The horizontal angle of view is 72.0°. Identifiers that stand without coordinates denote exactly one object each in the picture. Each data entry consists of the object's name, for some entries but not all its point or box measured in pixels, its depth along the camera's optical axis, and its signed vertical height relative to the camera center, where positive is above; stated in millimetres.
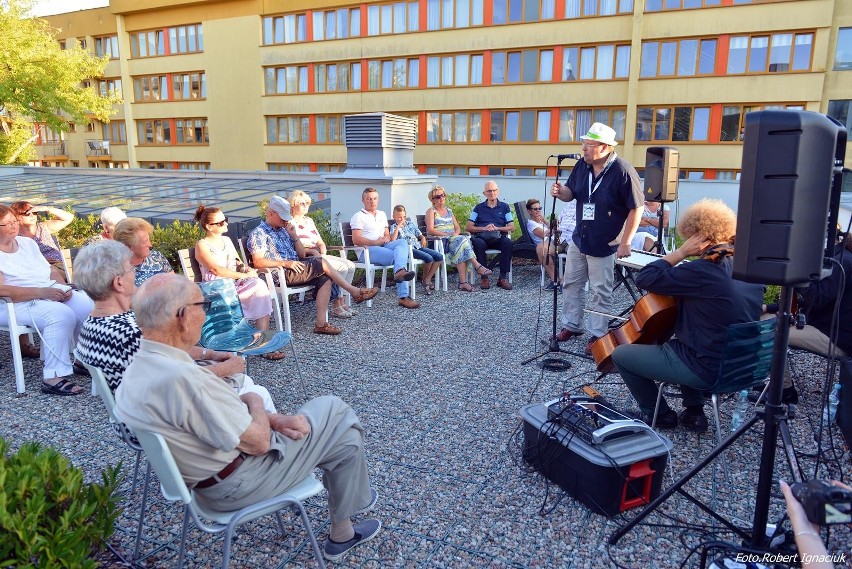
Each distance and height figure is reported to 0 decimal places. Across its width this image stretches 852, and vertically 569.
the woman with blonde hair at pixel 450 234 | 7652 -857
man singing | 4750 -324
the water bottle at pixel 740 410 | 3615 -1503
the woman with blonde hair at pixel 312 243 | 6051 -788
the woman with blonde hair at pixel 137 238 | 4102 -505
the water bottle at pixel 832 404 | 3654 -1460
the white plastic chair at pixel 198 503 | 1892 -1176
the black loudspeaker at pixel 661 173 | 6199 -22
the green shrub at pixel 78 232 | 7199 -879
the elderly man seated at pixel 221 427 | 1919 -933
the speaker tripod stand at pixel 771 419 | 2182 -914
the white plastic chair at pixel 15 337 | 4160 -1219
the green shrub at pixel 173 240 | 6656 -837
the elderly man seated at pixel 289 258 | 5465 -854
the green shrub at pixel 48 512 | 1806 -1144
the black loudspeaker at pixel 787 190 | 2039 -62
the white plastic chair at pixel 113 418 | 2391 -1055
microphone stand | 4668 -1525
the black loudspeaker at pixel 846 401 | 2930 -1144
